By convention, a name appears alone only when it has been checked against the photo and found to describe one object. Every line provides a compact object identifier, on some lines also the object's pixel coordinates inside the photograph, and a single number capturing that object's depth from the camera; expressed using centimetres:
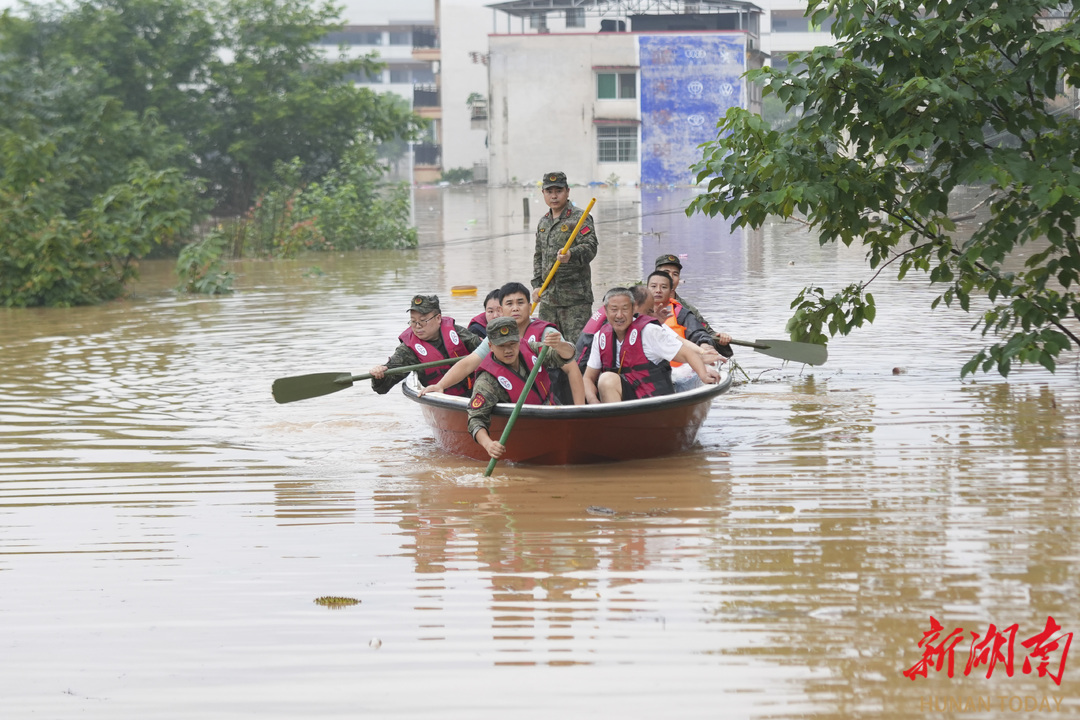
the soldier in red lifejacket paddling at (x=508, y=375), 1530
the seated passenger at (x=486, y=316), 1791
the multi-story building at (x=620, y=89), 10819
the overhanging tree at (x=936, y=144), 1580
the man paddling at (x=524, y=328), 1555
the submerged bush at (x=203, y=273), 3812
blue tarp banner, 10781
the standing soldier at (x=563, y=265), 1975
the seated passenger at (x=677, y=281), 1870
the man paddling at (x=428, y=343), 1745
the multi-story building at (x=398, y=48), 16962
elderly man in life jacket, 1631
